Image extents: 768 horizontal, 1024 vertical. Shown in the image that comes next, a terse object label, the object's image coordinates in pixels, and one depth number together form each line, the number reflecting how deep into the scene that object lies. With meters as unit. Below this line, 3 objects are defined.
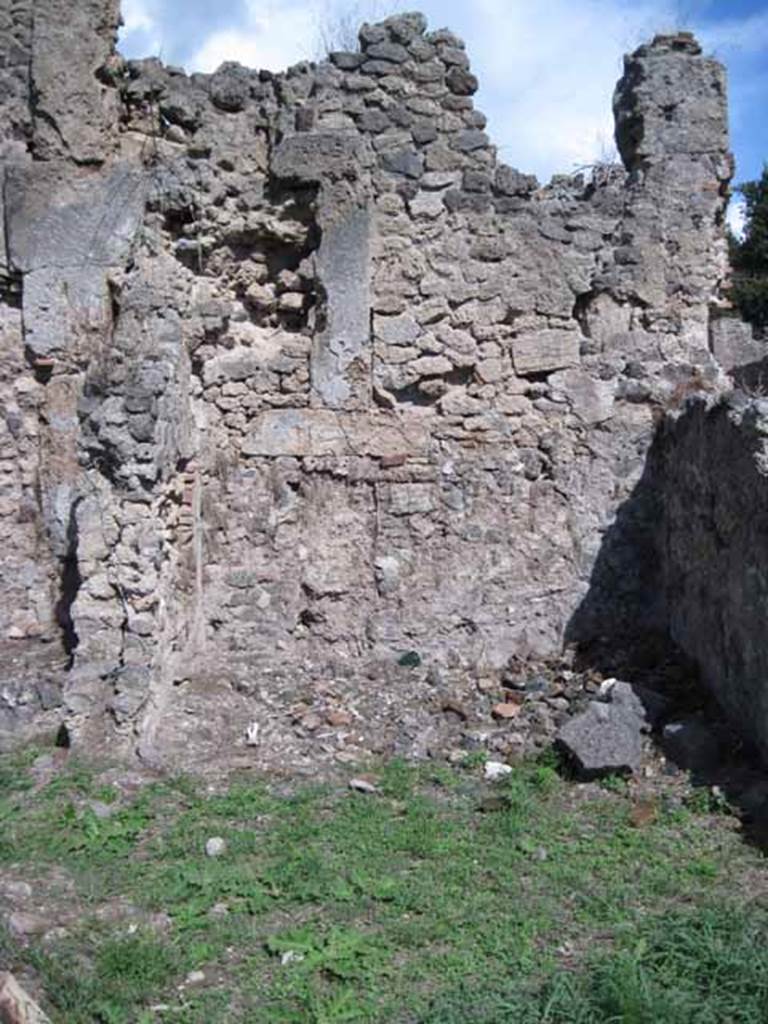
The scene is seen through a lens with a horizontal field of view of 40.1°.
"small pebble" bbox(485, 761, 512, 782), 4.95
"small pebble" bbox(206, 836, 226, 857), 4.09
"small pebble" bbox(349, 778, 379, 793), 4.78
